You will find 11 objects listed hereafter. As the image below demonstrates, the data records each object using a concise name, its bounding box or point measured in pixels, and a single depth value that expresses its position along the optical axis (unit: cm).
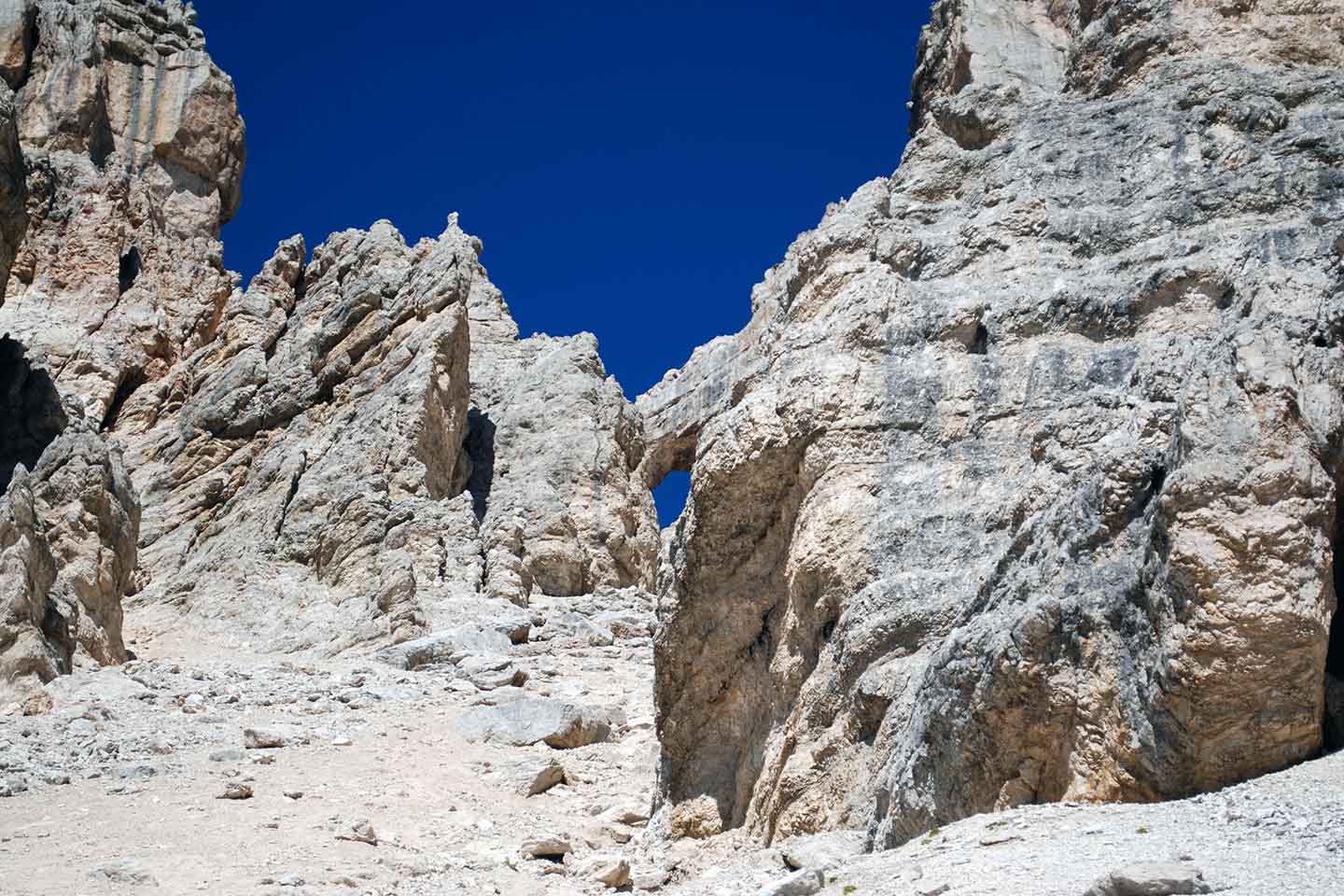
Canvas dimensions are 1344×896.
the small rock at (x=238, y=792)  1764
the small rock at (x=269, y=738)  2059
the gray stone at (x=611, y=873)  1389
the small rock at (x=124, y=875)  1416
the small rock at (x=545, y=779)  1859
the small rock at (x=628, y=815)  1672
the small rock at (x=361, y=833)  1594
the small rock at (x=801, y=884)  949
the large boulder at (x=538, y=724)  2144
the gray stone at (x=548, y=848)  1578
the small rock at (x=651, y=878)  1331
